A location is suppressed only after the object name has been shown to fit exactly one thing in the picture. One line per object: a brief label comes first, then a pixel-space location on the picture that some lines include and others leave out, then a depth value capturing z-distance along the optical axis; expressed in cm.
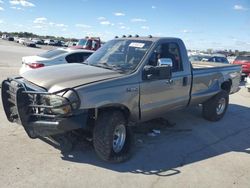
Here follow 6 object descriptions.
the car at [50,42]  5162
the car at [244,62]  1242
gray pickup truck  296
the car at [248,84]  943
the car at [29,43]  4041
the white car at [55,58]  683
